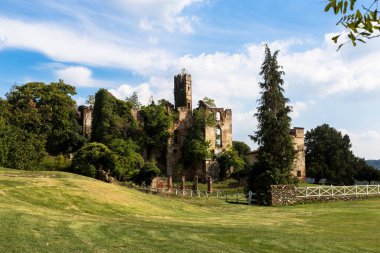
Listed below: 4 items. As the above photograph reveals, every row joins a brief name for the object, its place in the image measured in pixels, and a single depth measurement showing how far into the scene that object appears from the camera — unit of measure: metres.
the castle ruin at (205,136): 63.75
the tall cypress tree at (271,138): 33.47
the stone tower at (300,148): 65.88
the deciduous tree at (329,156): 70.56
